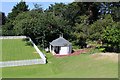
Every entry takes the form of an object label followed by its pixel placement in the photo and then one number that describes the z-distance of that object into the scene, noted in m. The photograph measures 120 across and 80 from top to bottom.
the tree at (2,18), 79.09
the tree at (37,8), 53.30
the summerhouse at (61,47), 36.56
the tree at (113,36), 32.81
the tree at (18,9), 70.46
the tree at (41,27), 43.47
